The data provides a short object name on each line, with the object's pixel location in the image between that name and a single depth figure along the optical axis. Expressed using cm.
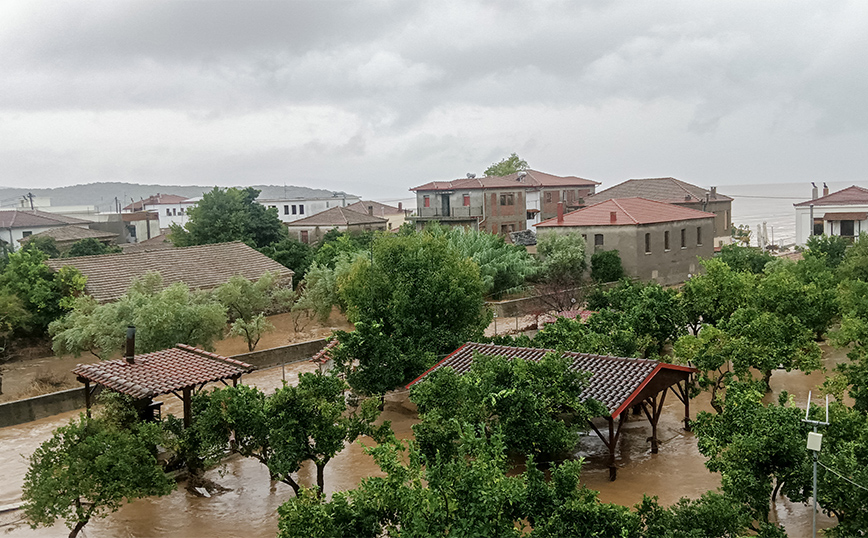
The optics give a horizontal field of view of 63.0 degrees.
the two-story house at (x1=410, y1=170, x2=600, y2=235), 6162
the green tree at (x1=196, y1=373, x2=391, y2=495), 1434
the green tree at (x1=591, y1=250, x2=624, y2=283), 4606
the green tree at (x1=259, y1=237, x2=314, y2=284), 4819
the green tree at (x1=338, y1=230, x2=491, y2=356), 2348
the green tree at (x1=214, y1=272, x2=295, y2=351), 3197
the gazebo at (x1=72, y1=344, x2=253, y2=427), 1659
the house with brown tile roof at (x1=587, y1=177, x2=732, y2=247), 6956
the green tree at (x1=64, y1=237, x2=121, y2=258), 5178
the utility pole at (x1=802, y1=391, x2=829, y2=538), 1085
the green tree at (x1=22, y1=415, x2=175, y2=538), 1301
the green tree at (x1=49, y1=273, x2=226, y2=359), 2630
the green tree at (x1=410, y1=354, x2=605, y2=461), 1535
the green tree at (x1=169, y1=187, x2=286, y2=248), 5412
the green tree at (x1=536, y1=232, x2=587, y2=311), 4470
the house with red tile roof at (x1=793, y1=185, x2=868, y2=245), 5362
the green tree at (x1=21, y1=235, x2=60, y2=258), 5362
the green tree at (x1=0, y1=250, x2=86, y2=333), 3288
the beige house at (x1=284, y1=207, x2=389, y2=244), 6431
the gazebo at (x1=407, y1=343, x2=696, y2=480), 1706
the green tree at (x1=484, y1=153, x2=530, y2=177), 9081
